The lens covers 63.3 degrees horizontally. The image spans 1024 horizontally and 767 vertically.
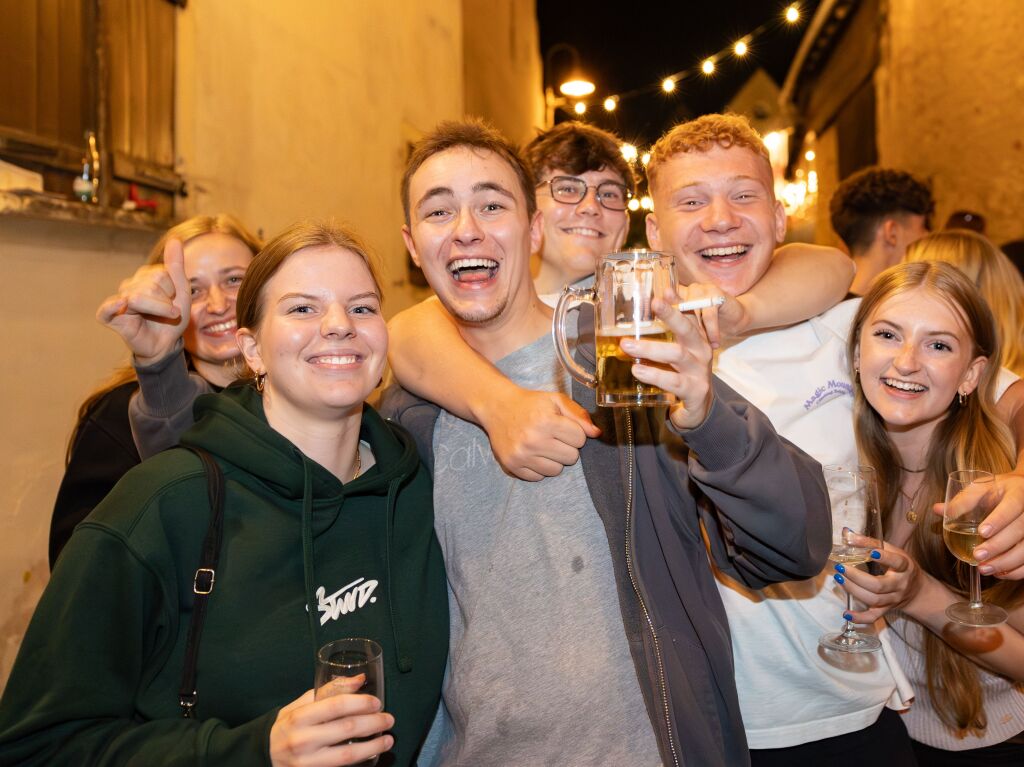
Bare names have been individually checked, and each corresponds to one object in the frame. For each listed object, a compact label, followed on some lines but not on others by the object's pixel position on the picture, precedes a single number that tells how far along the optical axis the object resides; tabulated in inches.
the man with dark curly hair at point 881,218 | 165.9
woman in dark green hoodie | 55.5
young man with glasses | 119.0
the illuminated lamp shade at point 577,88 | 323.9
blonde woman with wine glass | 79.8
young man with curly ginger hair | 71.6
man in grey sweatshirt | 57.4
